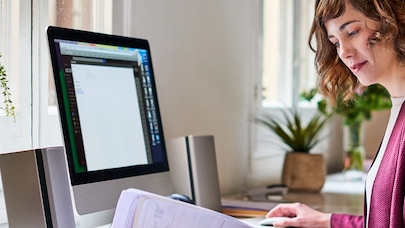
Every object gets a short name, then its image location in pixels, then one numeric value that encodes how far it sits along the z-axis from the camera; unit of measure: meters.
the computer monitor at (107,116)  2.13
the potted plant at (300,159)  3.29
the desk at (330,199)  2.75
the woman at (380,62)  2.12
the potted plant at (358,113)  3.73
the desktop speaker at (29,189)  1.94
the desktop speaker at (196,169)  2.51
